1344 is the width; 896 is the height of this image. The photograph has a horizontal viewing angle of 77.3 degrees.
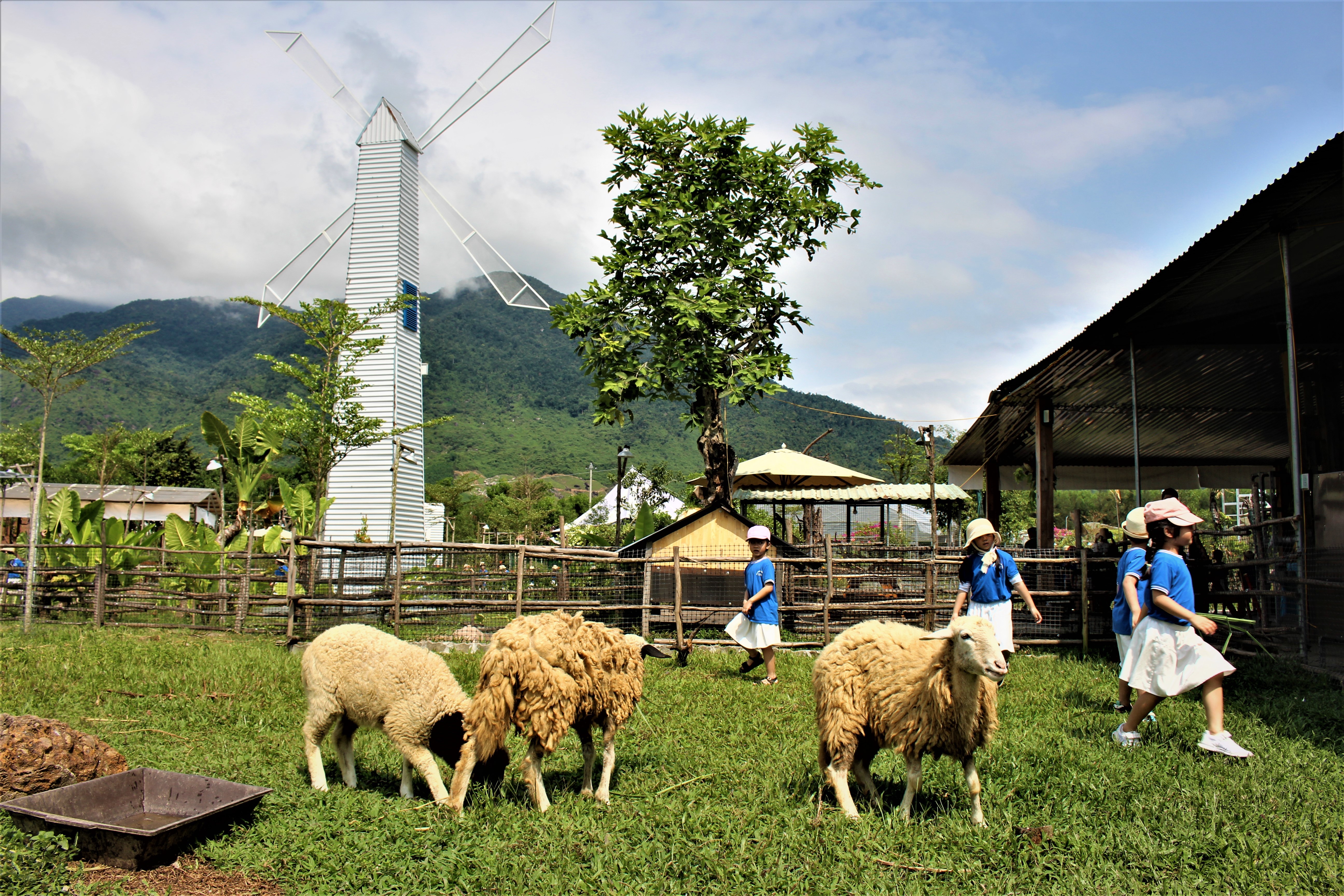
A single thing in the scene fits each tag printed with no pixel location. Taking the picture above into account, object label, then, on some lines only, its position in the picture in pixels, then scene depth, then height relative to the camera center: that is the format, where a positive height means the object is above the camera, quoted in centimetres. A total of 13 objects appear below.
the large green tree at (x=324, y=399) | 1638 +237
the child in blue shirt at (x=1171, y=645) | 538 -77
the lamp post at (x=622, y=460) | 1991 +152
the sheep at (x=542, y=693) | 472 -99
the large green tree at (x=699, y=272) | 1348 +411
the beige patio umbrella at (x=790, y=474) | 1830 +107
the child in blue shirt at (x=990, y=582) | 710 -49
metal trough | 395 -151
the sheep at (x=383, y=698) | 500 -110
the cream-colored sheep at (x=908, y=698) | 433 -93
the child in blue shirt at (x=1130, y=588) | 591 -44
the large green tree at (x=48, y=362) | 1248 +229
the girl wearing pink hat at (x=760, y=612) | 885 -95
